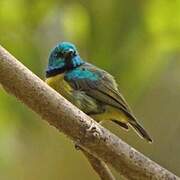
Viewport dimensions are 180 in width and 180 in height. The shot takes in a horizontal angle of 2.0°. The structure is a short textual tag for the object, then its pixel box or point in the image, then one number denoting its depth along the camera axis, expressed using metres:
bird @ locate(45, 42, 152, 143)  3.40
